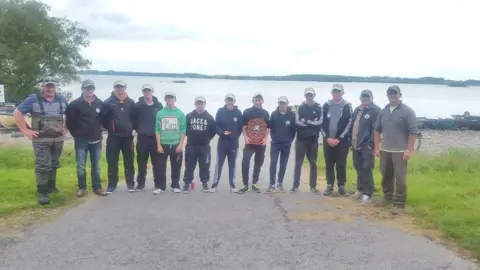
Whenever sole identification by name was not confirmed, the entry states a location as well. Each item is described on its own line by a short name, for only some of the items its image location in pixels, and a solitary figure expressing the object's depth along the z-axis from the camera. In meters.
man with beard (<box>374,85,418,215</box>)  7.72
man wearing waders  7.63
